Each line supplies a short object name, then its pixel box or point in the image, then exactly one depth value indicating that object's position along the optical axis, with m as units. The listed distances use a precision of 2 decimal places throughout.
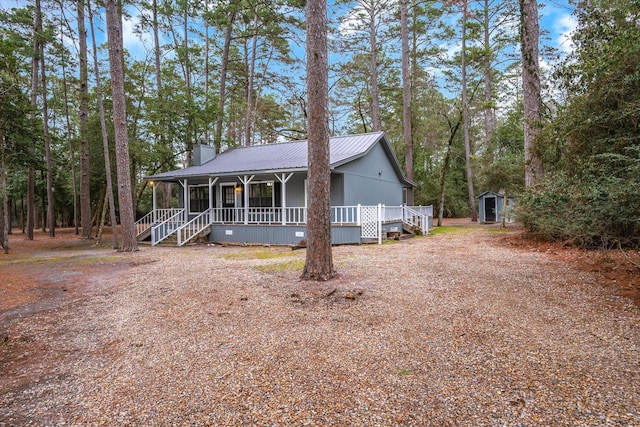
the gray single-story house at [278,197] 12.10
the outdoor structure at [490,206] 22.45
